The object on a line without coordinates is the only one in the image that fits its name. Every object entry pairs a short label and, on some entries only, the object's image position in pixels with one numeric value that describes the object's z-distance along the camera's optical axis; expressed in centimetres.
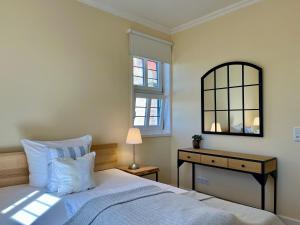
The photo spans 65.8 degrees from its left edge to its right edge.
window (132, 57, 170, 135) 362
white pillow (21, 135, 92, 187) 218
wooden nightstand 295
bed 162
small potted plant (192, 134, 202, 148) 343
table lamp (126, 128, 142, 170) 310
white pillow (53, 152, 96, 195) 199
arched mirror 291
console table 254
